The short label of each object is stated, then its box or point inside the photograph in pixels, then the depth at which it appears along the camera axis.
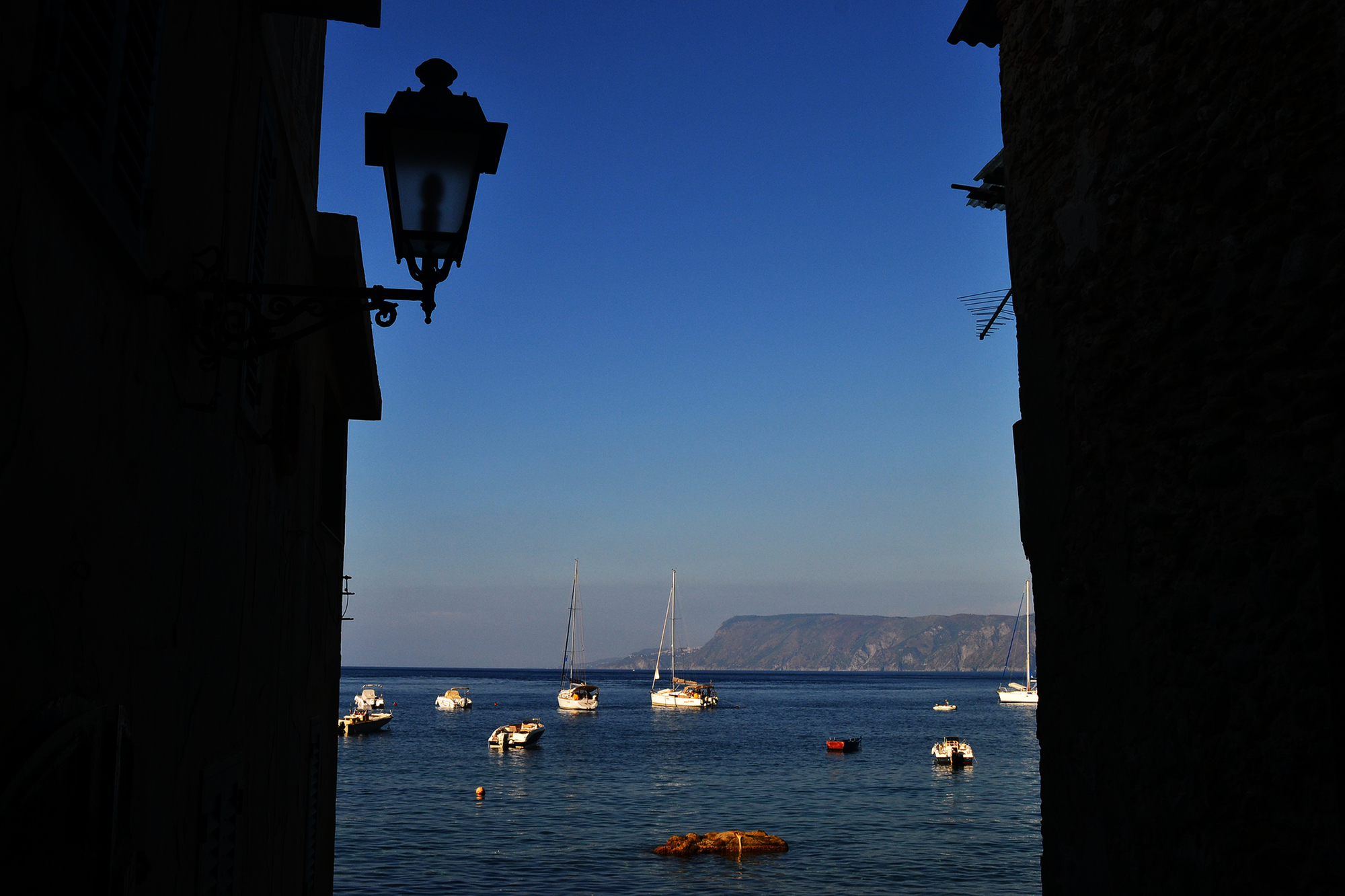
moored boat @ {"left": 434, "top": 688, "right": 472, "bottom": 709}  95.12
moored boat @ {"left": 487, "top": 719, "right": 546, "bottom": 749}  56.66
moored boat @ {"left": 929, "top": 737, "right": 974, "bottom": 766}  48.47
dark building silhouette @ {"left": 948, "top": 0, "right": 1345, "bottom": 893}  3.81
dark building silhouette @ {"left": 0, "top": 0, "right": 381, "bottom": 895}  2.24
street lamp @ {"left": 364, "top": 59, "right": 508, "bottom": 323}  3.65
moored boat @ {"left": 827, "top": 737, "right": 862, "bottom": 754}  56.62
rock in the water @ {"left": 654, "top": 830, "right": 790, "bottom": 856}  27.80
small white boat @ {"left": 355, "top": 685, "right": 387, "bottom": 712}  87.12
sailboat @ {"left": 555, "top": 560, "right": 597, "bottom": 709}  88.44
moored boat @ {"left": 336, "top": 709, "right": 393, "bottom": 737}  66.75
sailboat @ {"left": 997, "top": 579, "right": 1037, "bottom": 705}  105.44
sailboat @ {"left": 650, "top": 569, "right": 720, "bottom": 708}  96.44
